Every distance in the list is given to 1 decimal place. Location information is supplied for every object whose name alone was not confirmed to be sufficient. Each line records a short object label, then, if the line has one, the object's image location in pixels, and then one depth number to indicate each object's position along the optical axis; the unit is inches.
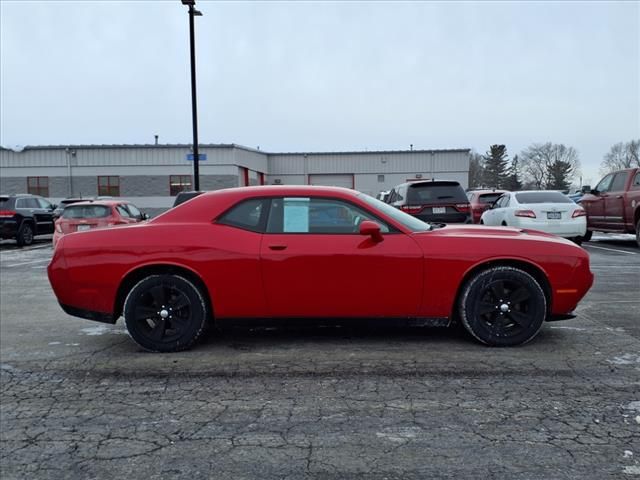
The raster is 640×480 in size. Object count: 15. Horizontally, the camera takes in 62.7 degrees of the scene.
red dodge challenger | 176.4
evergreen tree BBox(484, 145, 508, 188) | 3732.8
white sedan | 456.1
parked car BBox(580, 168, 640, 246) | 489.1
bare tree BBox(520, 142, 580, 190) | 3732.8
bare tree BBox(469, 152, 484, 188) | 3823.3
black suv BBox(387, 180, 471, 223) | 443.2
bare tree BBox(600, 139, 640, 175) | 3732.8
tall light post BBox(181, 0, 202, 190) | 629.0
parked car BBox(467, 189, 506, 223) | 712.4
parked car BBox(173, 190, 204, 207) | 373.2
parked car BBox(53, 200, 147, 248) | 488.4
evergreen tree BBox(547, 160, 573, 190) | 3621.1
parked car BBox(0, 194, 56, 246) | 637.9
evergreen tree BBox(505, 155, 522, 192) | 3631.9
